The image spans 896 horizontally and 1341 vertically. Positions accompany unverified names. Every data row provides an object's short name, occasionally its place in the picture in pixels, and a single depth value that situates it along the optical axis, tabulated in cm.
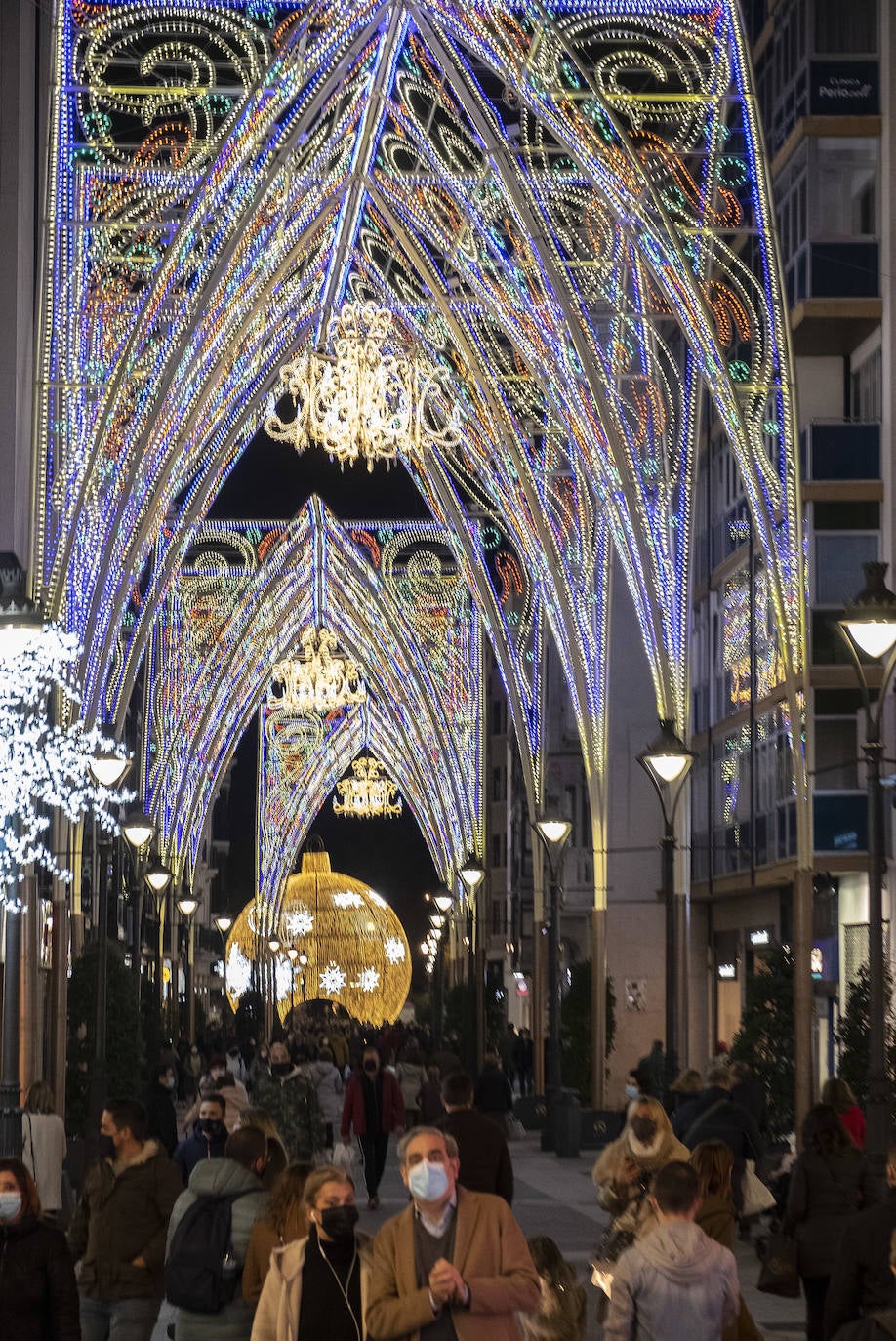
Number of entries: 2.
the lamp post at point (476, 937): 4300
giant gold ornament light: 9006
